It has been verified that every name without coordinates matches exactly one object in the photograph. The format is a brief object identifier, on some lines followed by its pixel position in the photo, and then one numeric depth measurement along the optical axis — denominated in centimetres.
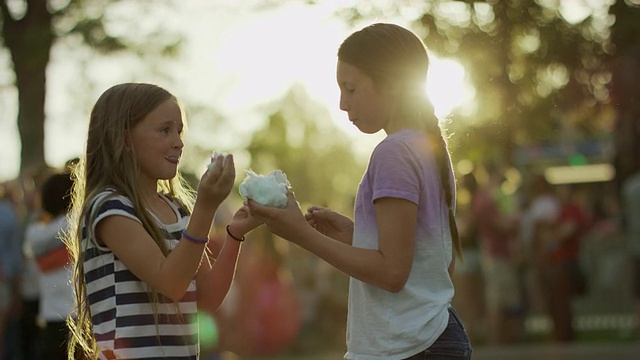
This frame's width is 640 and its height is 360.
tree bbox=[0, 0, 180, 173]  1200
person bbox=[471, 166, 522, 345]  1249
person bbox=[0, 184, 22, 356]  1024
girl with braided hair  348
